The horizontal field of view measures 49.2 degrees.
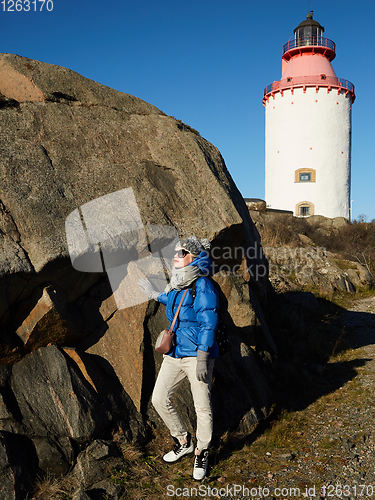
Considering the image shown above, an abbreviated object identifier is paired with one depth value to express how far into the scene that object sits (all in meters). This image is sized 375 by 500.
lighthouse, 27.03
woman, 3.74
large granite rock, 4.21
